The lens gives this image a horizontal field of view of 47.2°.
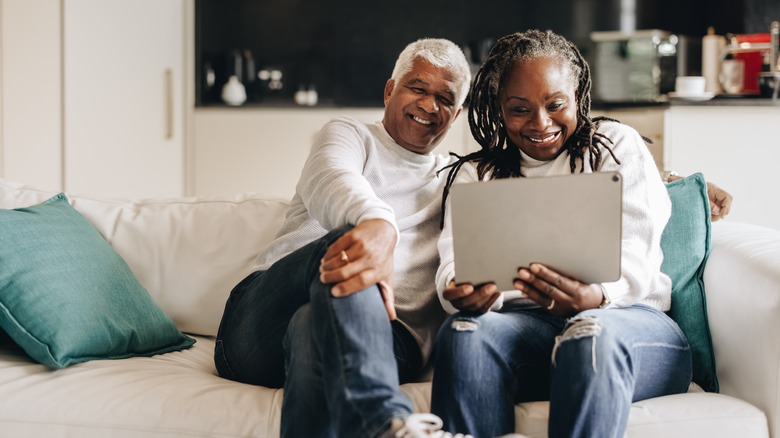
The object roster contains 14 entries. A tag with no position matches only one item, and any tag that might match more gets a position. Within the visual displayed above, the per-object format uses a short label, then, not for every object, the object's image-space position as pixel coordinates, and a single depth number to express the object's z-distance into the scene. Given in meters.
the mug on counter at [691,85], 3.78
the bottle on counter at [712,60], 4.31
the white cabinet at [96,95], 3.67
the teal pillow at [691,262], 1.85
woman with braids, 1.48
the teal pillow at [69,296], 1.75
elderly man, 1.41
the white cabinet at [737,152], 3.59
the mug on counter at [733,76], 4.15
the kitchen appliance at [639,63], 4.54
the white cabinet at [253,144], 4.82
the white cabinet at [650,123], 3.88
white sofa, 1.60
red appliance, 4.15
